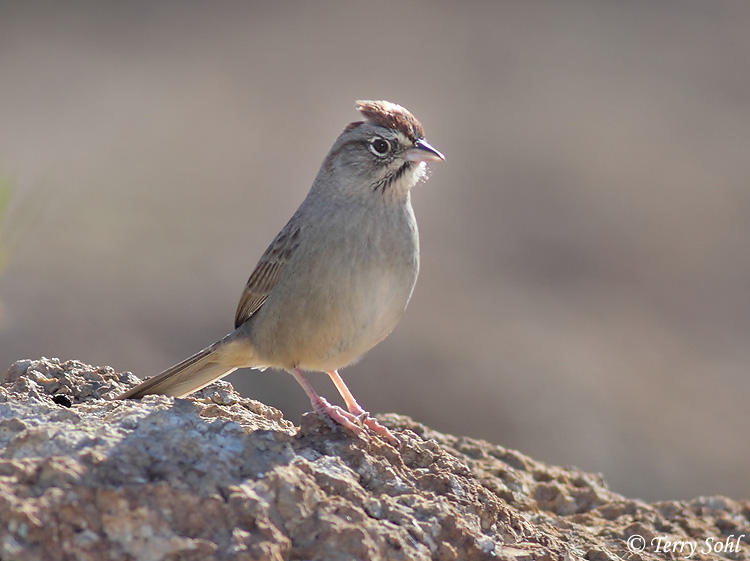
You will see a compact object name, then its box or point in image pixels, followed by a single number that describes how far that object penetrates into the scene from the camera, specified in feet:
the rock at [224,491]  22.50
